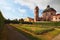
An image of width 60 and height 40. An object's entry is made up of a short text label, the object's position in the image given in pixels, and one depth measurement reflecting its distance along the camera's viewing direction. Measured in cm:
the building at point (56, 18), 2541
